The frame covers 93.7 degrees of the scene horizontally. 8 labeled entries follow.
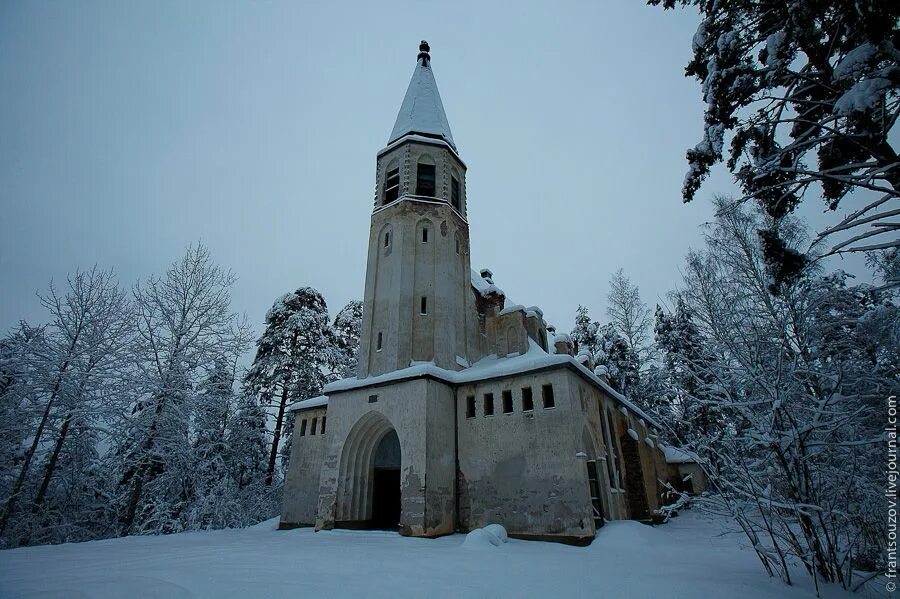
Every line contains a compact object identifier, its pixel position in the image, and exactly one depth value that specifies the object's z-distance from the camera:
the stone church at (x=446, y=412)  12.82
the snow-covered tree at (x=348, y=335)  27.23
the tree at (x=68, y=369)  13.02
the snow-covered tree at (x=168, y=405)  15.04
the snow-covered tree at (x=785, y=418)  5.21
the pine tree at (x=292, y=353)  23.88
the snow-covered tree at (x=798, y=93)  4.95
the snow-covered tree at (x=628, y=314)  26.88
